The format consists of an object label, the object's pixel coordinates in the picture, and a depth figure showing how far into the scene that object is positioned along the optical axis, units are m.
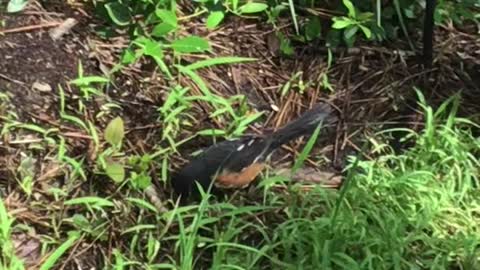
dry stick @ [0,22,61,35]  3.41
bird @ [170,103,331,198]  3.04
